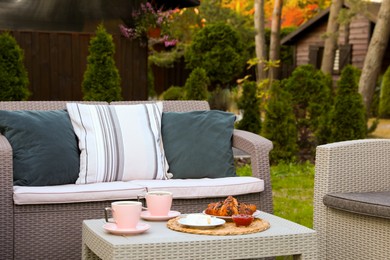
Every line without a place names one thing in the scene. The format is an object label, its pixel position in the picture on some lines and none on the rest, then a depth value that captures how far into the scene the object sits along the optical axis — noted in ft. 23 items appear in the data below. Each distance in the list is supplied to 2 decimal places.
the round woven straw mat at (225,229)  12.30
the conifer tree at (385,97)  70.03
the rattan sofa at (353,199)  14.52
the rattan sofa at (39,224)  15.23
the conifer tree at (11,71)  36.52
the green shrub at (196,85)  44.53
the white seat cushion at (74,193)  15.33
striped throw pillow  17.62
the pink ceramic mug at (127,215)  12.22
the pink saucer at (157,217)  13.28
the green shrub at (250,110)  40.74
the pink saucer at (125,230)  12.11
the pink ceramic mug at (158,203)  13.30
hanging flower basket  42.65
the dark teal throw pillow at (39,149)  16.72
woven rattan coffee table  11.68
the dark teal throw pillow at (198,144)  18.35
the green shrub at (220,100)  61.60
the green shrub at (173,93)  69.71
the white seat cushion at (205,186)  16.40
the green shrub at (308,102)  39.82
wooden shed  78.71
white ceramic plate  12.48
